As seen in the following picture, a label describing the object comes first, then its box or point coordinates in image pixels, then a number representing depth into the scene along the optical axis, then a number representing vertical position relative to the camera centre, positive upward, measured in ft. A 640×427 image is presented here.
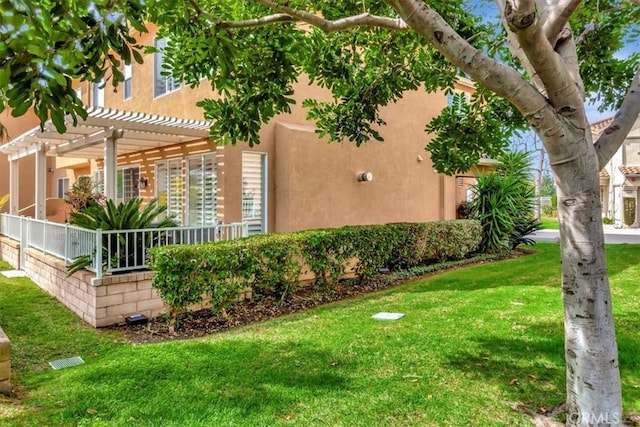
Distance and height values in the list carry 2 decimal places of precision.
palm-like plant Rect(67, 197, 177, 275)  28.22 -1.05
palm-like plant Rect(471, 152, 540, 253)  53.01 +0.77
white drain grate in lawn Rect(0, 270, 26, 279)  40.63 -5.95
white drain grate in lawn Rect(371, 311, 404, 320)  25.29 -6.18
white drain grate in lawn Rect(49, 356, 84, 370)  19.22 -6.82
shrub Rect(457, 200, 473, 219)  61.21 +0.03
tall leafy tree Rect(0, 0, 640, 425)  9.35 +4.42
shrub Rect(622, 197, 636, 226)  102.78 +0.03
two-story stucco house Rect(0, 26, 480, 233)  38.19 +4.71
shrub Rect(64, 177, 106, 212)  46.70 +1.56
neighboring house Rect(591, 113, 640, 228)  103.09 +6.42
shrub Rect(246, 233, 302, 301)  28.60 -3.57
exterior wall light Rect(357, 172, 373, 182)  46.65 +3.63
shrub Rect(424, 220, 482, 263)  44.62 -3.08
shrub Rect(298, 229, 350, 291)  31.73 -3.31
